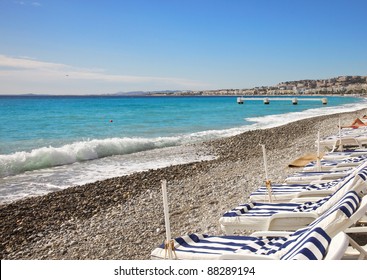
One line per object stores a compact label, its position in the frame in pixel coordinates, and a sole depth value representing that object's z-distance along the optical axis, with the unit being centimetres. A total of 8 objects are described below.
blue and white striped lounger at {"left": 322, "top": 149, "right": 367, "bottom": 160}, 656
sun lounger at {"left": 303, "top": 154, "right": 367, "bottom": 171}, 555
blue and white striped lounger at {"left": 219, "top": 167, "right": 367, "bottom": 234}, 336
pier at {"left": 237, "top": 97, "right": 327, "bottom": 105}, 5316
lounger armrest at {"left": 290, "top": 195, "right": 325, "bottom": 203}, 392
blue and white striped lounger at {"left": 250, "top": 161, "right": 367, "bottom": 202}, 406
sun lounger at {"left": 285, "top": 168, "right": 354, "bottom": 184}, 488
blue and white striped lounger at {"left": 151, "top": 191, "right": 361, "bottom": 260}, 221
